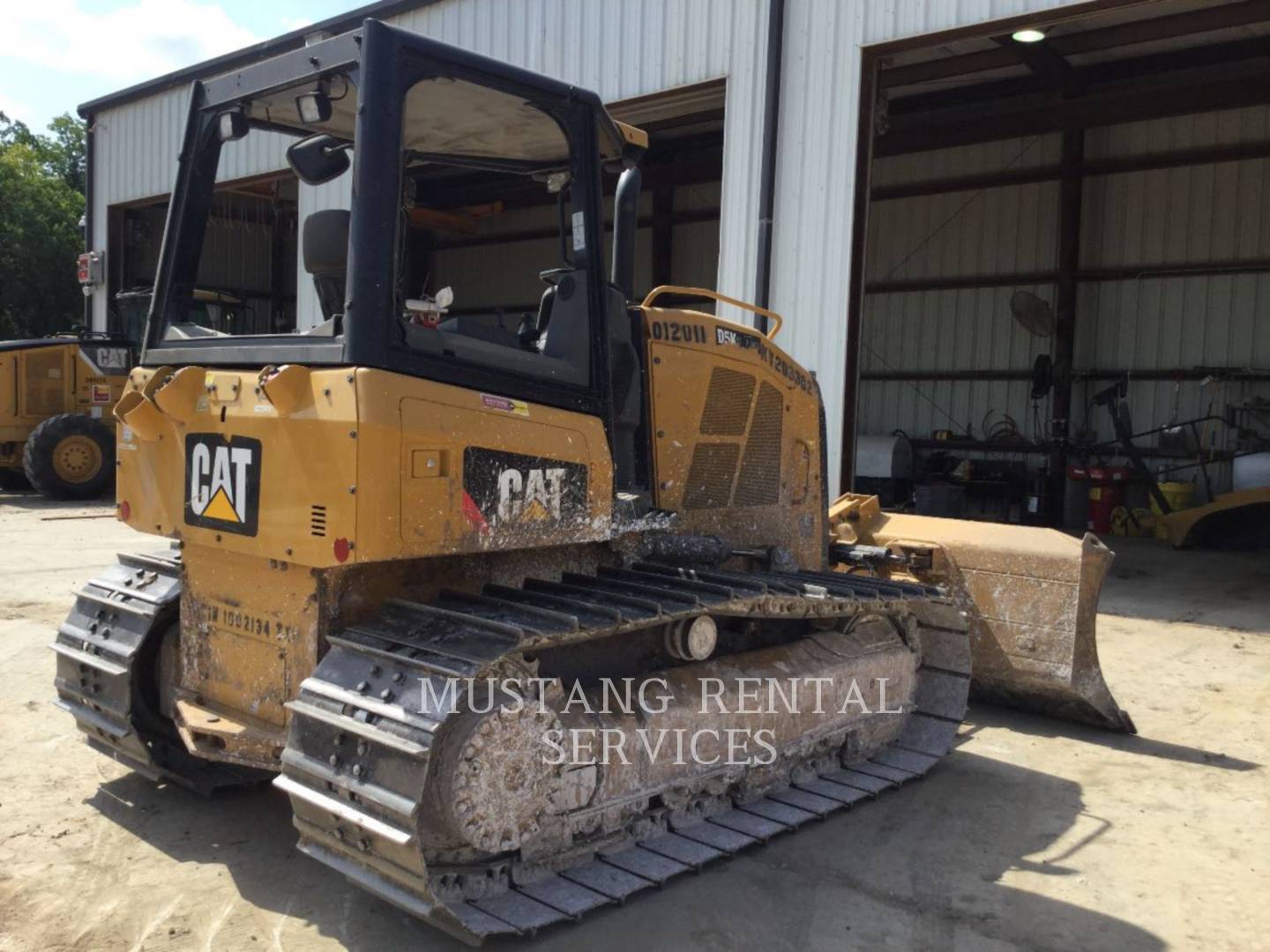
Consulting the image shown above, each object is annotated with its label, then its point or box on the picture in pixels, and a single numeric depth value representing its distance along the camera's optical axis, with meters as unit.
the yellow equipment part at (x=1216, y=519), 13.16
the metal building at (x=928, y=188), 9.37
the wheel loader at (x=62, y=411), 15.62
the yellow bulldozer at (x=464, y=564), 3.29
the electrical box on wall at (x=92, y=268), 18.67
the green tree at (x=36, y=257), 30.06
